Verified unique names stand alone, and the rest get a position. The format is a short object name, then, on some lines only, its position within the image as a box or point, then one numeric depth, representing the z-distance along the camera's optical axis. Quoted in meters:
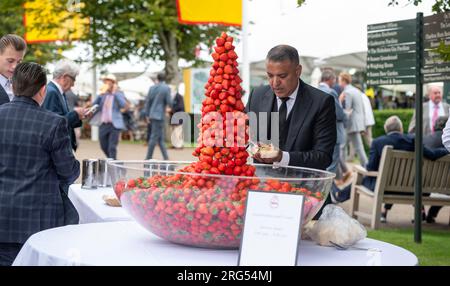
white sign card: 2.48
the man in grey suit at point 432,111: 13.21
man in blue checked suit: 4.07
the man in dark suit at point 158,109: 16.30
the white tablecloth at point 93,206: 4.27
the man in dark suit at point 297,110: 4.30
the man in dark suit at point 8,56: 5.84
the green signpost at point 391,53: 9.09
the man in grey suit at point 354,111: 14.02
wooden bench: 9.46
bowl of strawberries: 2.78
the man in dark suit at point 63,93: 7.05
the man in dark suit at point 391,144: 9.51
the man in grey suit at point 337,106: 11.80
